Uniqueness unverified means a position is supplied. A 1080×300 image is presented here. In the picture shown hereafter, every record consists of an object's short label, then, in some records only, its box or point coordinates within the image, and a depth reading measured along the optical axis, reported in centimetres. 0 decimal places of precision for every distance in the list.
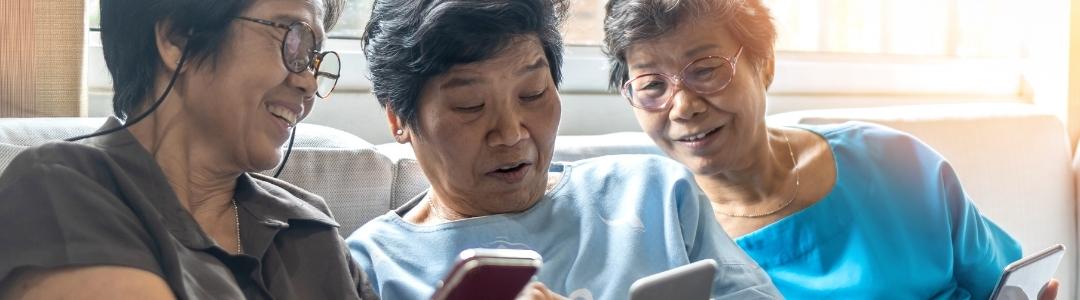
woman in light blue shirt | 162
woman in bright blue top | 193
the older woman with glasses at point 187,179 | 120
